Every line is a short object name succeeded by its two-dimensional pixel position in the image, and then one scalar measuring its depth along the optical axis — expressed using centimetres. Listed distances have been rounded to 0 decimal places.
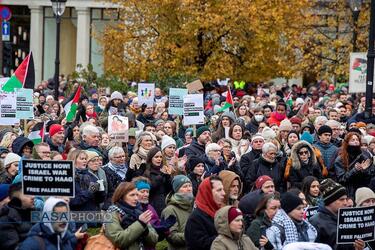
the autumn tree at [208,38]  4331
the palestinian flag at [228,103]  2769
